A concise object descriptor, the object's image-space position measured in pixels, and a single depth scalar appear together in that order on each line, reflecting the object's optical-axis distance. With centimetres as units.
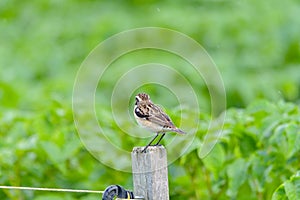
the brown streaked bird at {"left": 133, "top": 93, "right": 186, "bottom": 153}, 650
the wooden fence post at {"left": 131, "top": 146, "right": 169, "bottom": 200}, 640
